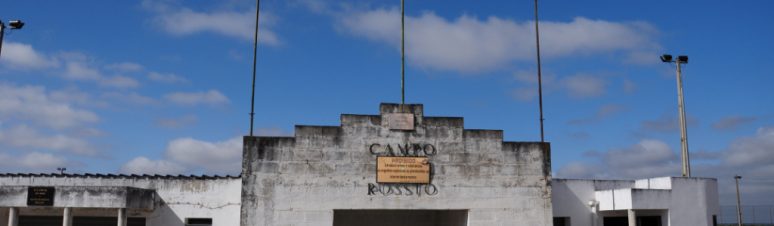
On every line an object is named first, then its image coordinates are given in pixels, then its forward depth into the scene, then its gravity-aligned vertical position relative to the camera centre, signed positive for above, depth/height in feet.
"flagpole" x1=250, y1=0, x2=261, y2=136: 80.18 +20.86
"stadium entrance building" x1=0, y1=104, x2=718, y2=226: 77.25 +5.93
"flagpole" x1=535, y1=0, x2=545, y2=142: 85.32 +18.86
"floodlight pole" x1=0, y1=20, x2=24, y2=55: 85.59 +24.70
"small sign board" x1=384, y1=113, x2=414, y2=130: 80.64 +13.05
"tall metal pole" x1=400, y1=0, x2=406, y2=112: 82.76 +21.46
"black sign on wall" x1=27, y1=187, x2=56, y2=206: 76.33 +4.12
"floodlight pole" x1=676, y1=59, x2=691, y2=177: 113.50 +17.75
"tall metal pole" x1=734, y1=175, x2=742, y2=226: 175.63 +9.93
